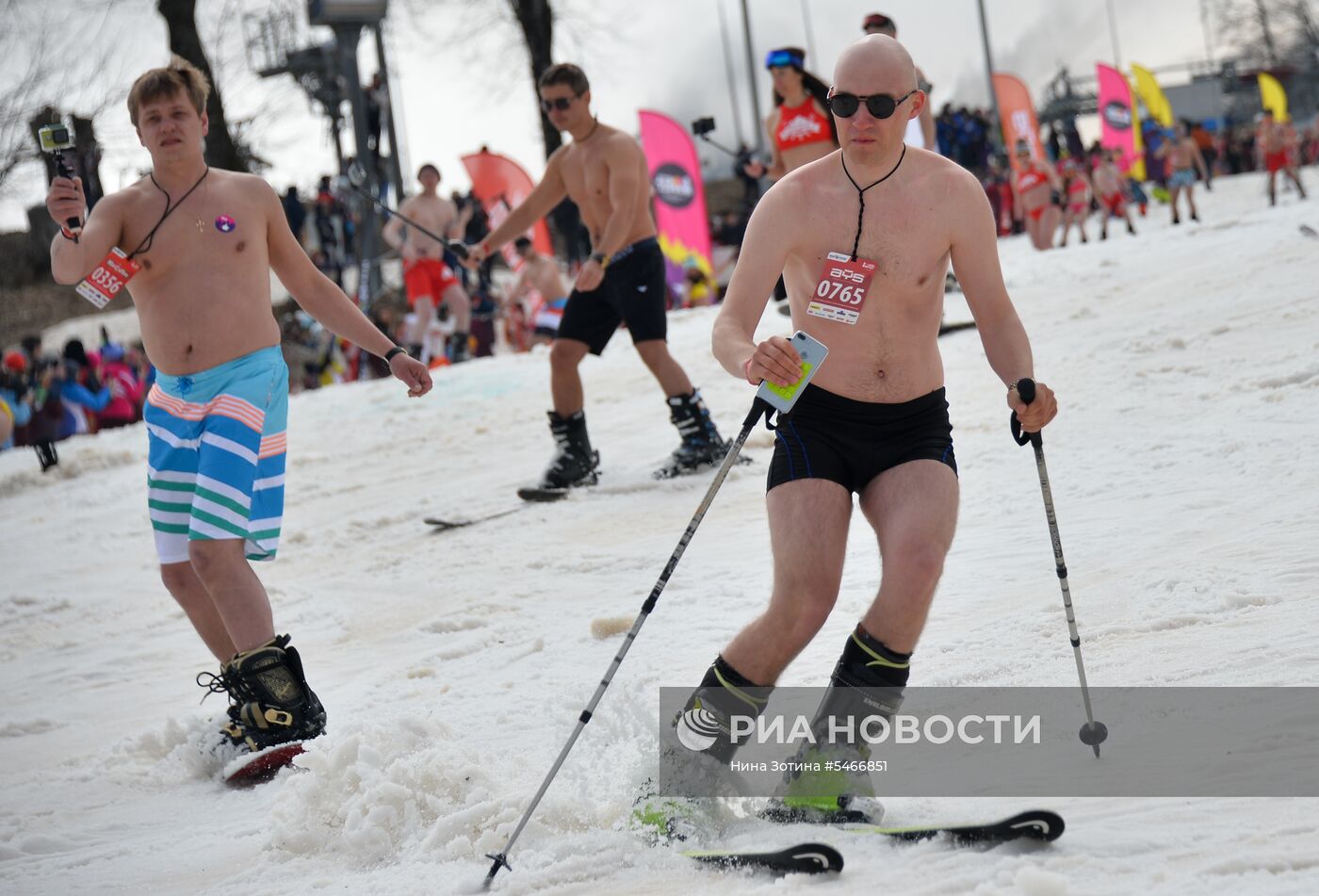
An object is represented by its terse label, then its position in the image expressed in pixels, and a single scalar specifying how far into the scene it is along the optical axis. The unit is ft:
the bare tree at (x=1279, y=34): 184.14
